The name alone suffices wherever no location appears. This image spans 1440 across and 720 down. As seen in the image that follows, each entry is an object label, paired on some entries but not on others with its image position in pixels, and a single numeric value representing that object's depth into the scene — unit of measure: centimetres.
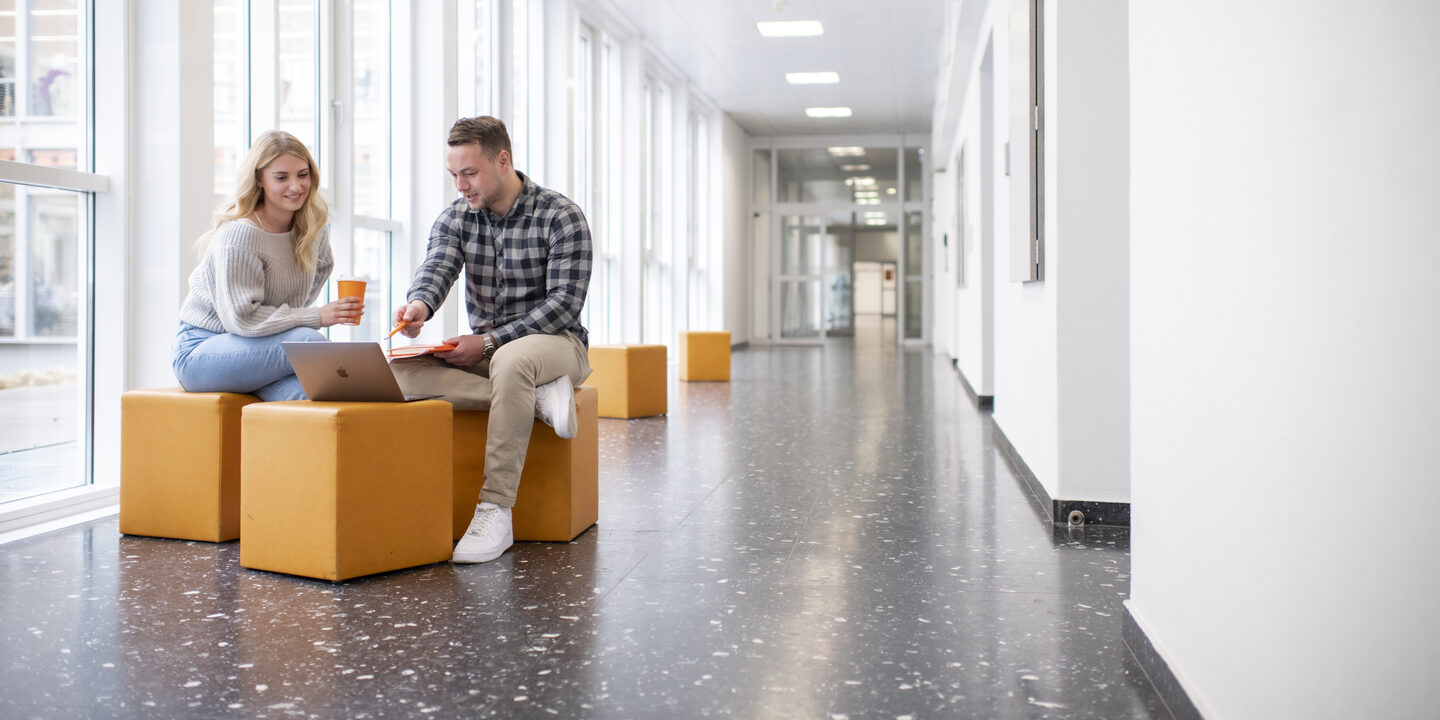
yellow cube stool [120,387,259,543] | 322
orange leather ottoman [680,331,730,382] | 1026
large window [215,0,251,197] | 491
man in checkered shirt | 306
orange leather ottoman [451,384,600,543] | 321
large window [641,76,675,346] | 1319
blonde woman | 328
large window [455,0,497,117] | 779
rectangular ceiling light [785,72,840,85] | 1393
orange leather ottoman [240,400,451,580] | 271
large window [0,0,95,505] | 381
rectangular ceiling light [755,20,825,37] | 1131
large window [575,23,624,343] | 1066
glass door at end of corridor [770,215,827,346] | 1958
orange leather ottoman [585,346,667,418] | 692
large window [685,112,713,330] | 1577
